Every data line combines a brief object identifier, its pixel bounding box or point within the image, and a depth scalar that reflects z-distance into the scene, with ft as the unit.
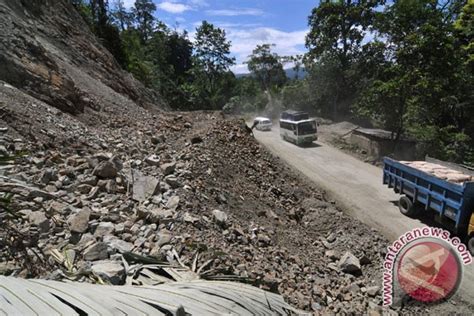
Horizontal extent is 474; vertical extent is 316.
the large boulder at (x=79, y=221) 15.21
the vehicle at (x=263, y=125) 91.97
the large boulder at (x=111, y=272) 11.05
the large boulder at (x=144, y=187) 19.91
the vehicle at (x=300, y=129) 68.18
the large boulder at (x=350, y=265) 20.43
